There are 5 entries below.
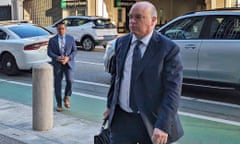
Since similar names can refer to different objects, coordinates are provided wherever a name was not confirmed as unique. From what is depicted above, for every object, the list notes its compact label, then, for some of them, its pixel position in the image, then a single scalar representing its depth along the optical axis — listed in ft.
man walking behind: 25.22
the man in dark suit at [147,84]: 10.53
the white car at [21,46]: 37.91
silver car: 27.04
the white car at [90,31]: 66.33
